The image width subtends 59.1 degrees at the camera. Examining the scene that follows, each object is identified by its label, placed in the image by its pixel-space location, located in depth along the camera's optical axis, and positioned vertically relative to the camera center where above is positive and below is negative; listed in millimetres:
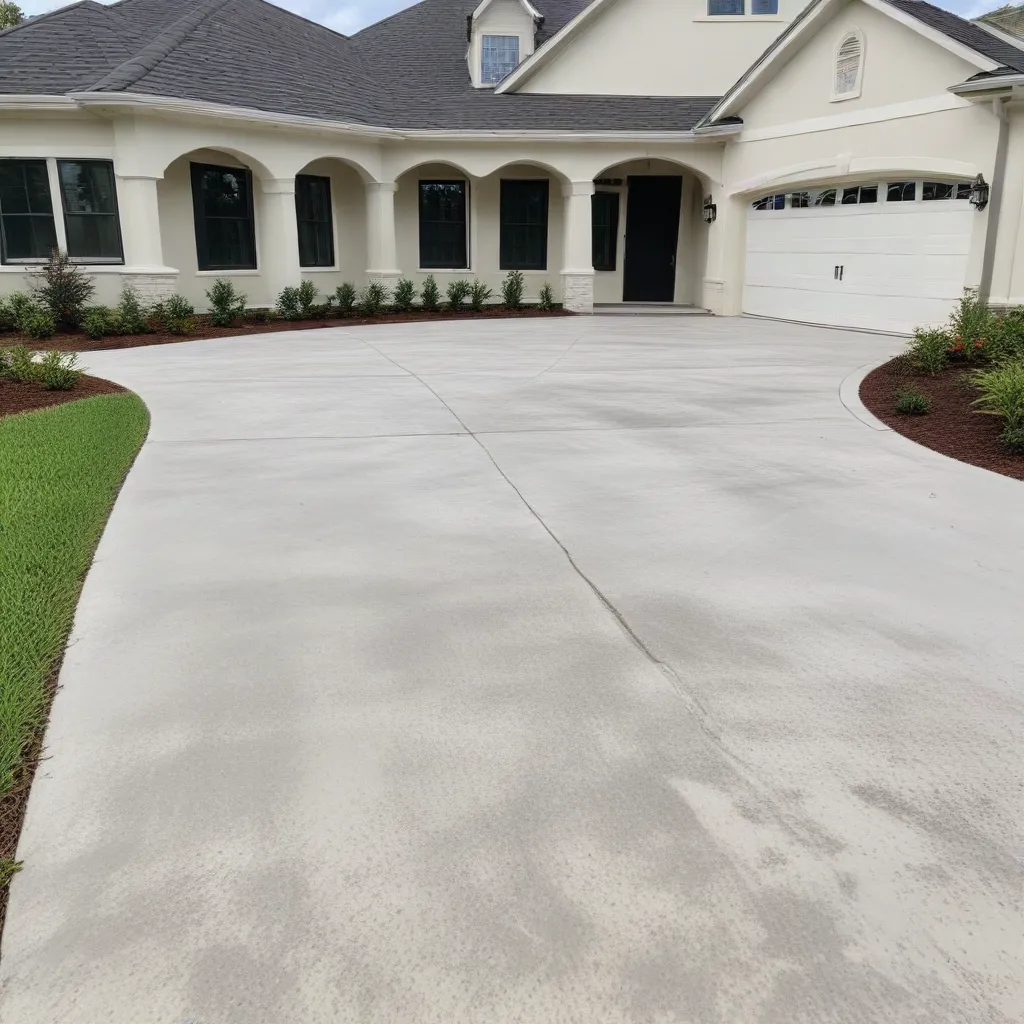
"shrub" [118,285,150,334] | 14828 -942
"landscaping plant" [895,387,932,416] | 8352 -1340
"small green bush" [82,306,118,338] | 14258 -1027
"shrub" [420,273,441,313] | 19703 -881
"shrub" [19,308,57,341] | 14188 -1064
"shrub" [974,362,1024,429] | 7172 -1102
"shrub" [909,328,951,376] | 10070 -1061
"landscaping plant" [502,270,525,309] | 20219 -779
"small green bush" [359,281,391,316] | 19172 -916
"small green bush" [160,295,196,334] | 15039 -1006
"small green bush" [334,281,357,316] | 18781 -858
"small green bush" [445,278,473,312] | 19859 -807
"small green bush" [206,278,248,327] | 16359 -864
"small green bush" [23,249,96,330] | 14906 -574
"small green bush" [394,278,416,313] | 19375 -833
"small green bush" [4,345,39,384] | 9609 -1155
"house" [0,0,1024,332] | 14531 +1884
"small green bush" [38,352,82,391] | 9297 -1189
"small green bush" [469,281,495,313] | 20047 -856
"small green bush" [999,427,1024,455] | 6941 -1384
